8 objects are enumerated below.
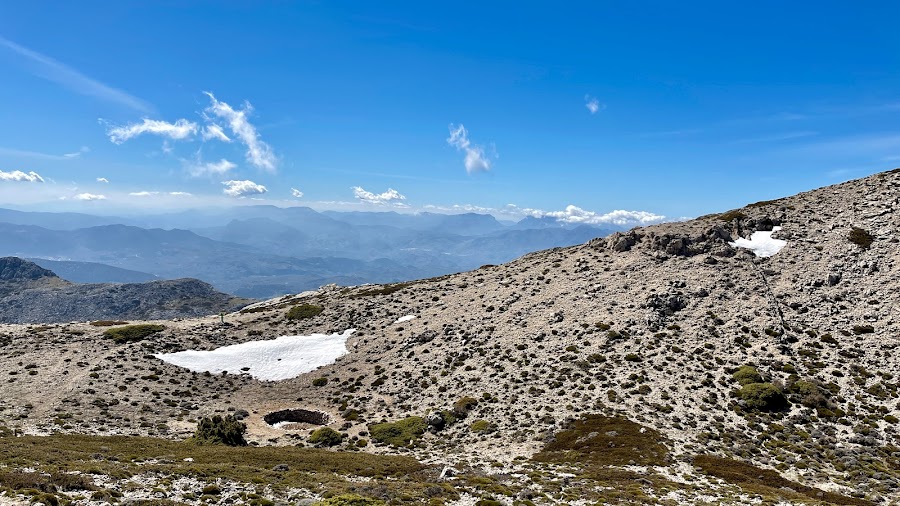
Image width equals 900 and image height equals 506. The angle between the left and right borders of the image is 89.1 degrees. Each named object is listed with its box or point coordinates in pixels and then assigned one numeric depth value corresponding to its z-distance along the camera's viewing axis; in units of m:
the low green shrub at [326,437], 47.66
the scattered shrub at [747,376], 49.66
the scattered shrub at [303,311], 83.25
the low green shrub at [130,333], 70.12
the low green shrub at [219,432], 44.31
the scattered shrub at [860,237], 68.69
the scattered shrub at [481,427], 47.25
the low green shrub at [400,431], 47.44
